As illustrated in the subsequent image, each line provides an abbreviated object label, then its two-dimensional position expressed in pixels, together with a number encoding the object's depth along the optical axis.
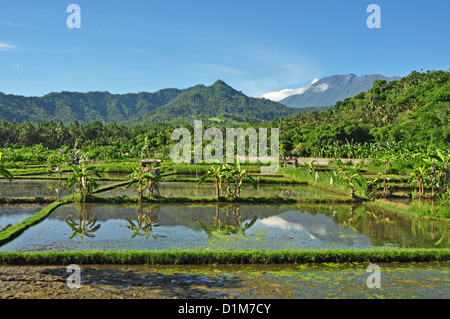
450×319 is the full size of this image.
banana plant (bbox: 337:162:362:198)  18.47
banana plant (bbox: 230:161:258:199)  17.50
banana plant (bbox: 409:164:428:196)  18.35
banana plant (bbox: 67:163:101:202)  16.39
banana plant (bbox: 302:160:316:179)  26.55
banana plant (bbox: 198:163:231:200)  17.48
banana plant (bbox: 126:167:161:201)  16.89
